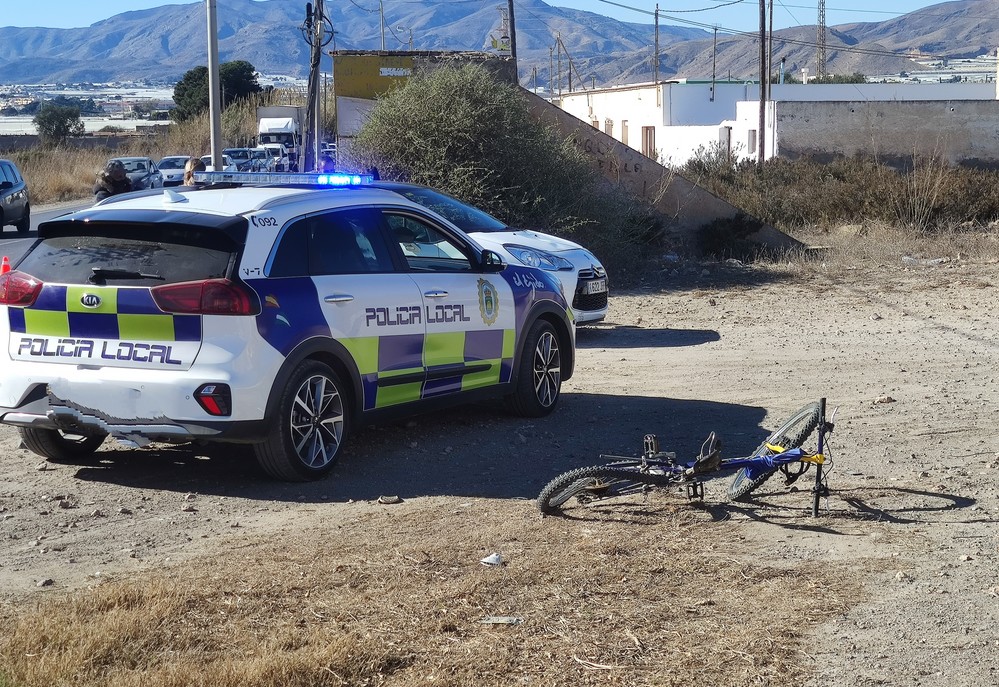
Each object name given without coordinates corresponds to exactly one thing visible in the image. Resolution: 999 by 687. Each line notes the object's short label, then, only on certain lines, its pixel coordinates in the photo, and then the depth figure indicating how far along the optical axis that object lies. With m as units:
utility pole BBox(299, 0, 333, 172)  21.45
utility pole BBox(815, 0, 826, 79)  100.86
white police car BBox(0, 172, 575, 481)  6.21
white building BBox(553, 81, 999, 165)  43.56
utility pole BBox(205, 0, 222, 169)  19.69
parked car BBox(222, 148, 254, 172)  43.08
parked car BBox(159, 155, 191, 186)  43.88
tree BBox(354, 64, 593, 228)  17.03
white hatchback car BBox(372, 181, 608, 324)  11.48
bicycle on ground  5.84
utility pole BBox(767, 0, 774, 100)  50.15
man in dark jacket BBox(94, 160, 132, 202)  14.72
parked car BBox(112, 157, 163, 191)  40.34
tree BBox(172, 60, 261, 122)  79.31
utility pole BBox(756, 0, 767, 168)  43.48
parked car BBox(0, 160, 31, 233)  26.23
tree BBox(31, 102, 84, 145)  75.44
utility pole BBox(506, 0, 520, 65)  33.84
